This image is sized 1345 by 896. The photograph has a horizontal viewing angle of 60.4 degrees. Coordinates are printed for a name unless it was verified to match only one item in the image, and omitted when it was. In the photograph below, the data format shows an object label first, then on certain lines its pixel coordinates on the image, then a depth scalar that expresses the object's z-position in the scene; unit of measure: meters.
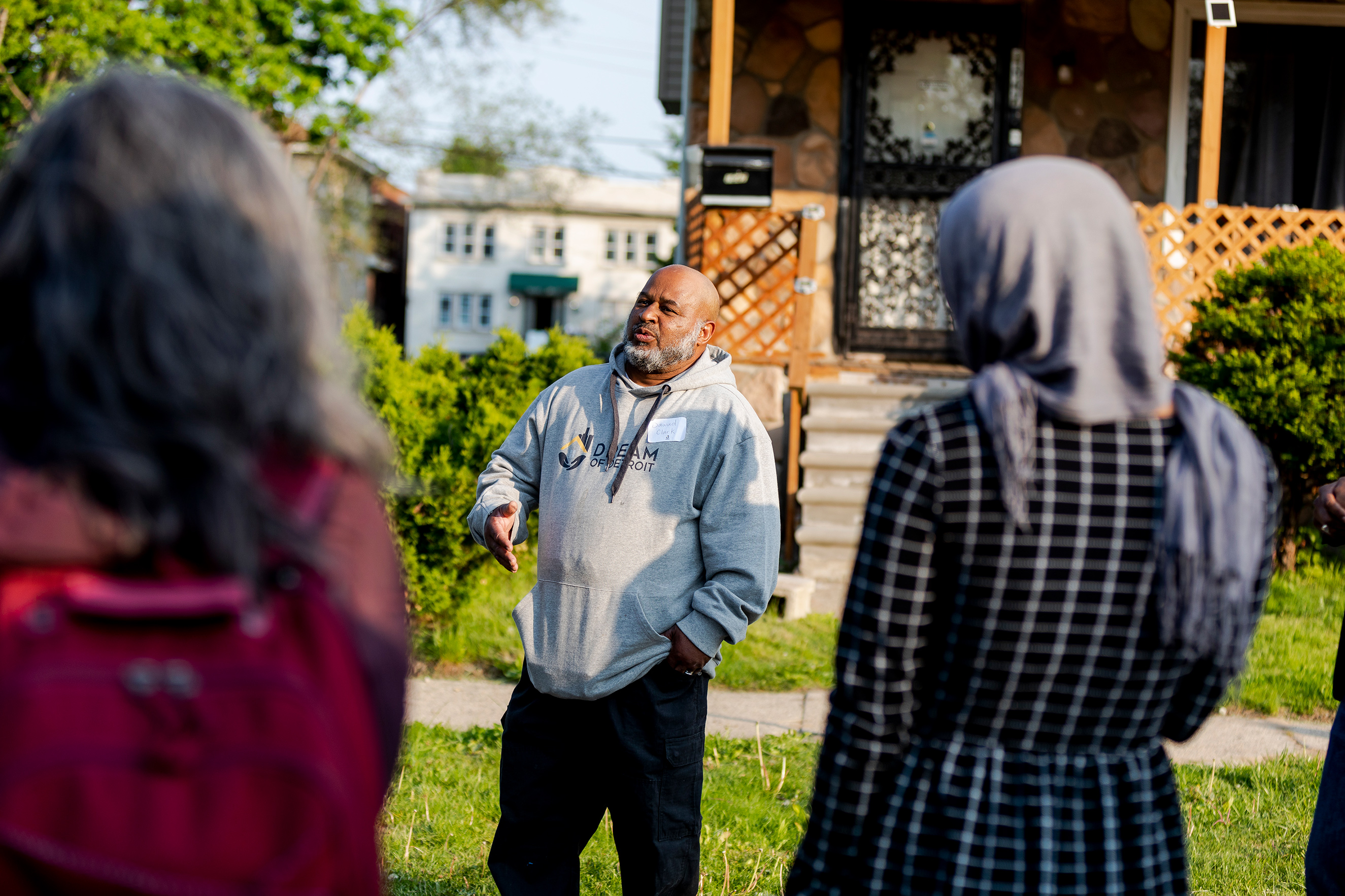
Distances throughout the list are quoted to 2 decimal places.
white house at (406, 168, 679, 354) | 43.78
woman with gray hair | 1.18
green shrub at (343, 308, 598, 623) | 6.66
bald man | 3.03
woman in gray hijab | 1.68
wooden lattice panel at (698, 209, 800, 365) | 9.09
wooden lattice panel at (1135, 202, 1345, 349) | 8.63
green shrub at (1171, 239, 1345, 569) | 7.09
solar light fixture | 8.67
